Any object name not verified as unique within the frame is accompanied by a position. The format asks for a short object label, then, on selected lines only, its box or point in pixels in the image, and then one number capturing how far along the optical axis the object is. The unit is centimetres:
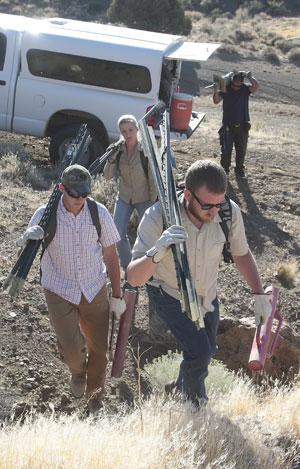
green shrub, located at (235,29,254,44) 3462
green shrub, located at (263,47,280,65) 3052
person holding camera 959
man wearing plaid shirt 394
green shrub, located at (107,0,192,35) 3148
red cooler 981
